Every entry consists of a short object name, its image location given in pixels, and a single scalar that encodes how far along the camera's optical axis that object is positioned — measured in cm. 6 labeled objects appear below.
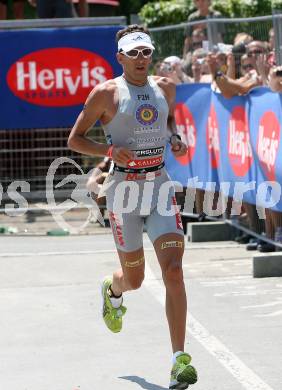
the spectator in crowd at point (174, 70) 1361
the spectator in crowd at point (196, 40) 1347
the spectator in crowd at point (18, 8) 1919
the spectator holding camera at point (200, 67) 1341
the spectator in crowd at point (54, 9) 1605
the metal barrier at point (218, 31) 1118
